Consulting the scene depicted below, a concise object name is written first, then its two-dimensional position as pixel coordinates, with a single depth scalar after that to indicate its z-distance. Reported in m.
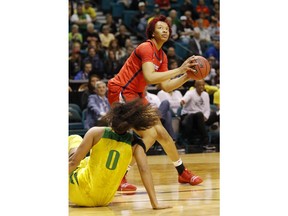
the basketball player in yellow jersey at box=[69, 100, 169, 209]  4.70
